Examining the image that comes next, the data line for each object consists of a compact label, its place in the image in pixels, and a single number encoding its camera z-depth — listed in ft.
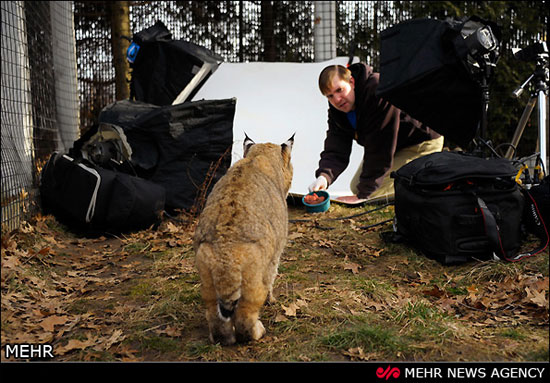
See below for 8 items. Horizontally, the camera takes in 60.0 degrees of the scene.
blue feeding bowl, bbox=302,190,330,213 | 18.04
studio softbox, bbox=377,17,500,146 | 13.79
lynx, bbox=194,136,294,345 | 7.47
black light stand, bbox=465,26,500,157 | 13.16
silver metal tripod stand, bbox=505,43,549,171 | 14.65
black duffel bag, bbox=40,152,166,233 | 15.02
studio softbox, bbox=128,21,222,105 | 21.11
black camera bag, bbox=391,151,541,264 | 11.27
